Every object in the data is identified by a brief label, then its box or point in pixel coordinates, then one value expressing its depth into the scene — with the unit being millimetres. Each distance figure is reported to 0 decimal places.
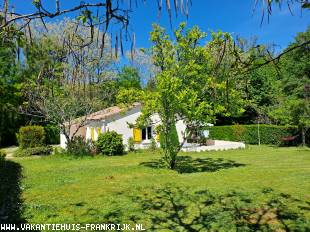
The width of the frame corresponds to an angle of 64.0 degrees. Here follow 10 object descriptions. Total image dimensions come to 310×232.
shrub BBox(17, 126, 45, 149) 18618
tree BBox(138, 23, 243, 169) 10811
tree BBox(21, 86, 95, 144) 16758
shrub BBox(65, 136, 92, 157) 16751
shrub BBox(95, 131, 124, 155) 17231
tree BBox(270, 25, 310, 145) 19006
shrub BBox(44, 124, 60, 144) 27128
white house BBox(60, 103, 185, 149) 19479
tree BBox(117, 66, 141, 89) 31688
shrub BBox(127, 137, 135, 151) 19227
